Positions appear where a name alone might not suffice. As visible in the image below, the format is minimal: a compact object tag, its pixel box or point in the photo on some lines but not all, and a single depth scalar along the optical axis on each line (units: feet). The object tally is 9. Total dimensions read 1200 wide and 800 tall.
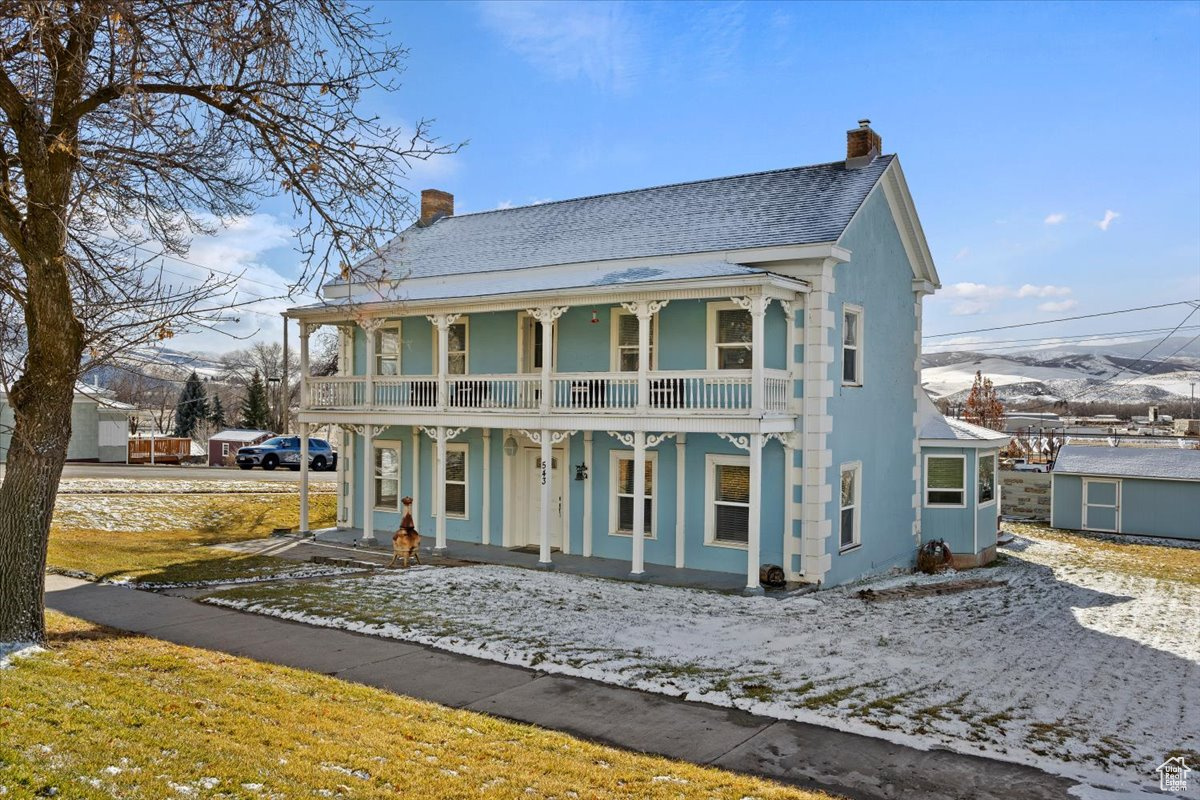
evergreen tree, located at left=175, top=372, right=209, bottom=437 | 223.10
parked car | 137.69
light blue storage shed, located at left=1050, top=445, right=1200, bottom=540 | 97.55
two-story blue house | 55.47
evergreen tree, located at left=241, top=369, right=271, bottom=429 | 197.88
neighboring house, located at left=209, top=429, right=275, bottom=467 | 149.18
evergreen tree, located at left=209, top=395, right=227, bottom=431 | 225.76
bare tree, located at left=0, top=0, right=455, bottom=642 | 27.66
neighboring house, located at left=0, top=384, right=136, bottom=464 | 146.82
